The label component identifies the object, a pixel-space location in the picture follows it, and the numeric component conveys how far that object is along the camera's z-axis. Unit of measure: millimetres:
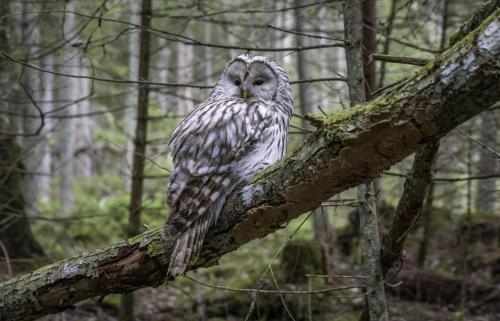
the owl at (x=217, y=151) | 3361
